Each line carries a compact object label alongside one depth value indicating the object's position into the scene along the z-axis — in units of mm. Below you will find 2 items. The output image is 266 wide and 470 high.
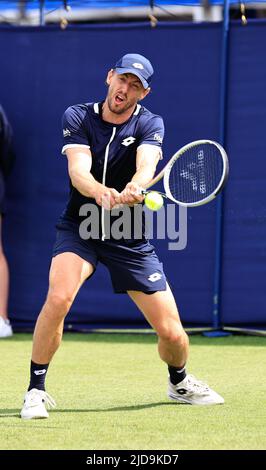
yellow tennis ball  12187
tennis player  12625
